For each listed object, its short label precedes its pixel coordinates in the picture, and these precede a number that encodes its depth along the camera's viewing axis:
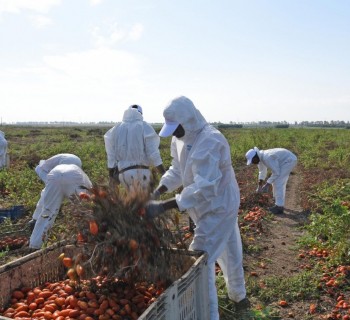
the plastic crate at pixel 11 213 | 6.75
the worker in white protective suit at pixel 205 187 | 2.93
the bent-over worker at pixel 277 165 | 7.96
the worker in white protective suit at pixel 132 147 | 5.21
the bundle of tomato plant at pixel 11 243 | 5.48
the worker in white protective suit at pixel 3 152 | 10.45
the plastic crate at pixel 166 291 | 2.19
